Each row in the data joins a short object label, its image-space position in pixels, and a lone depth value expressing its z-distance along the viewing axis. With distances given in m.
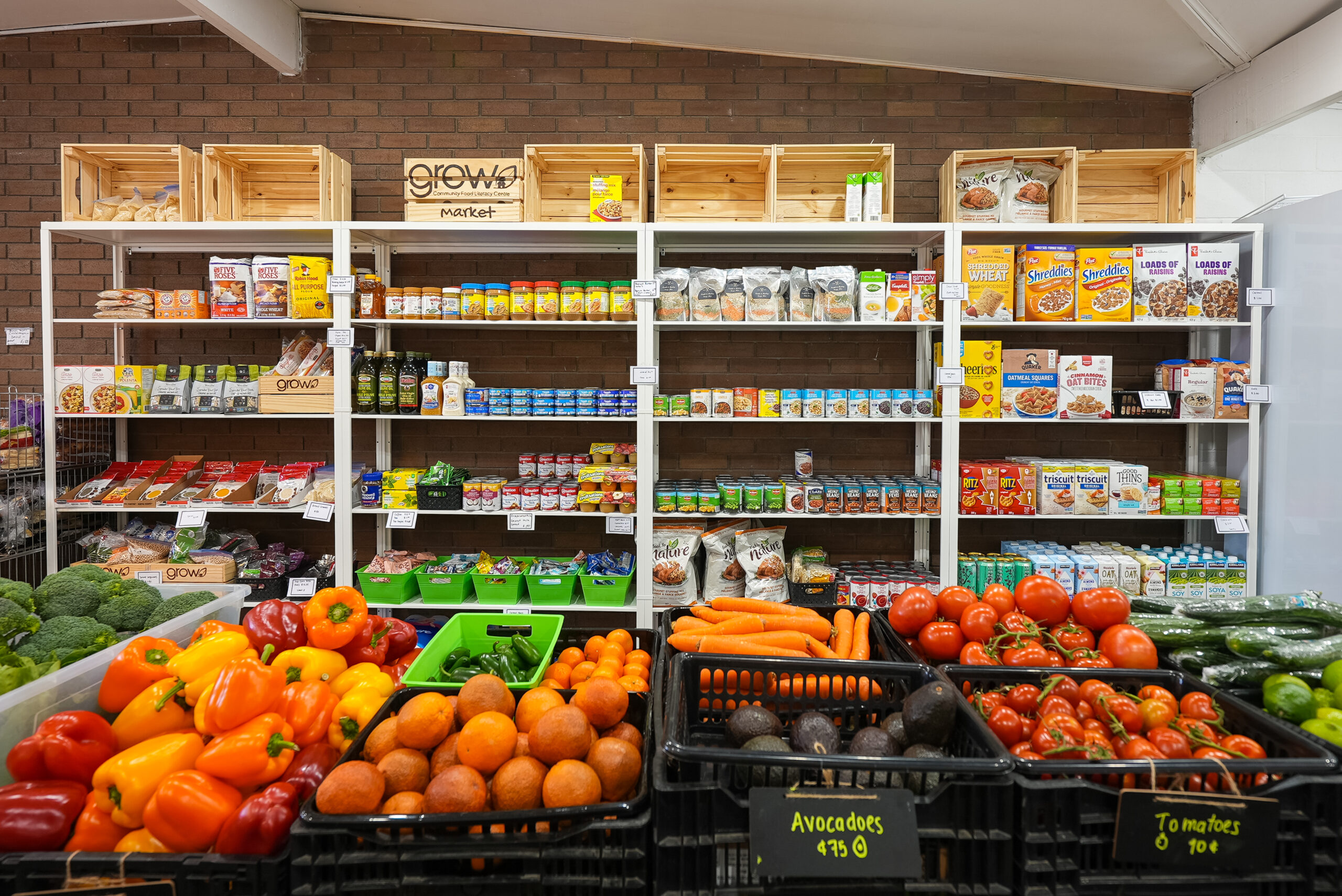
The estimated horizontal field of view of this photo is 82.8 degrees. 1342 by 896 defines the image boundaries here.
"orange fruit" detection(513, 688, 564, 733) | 1.42
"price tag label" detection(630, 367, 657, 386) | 3.60
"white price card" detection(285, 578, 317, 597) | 3.82
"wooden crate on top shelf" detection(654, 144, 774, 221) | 3.99
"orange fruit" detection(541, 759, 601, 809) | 1.21
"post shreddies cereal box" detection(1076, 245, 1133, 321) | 3.60
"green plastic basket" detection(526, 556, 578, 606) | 3.73
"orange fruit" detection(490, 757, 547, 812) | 1.22
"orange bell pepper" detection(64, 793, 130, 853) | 1.29
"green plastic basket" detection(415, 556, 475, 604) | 3.77
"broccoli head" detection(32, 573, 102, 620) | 1.96
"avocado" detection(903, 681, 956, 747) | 1.29
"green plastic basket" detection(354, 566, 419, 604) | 3.75
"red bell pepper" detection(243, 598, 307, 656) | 1.88
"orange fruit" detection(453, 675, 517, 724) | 1.40
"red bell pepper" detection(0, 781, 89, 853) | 1.27
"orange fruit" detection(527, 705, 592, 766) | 1.30
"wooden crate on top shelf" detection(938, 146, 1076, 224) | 3.66
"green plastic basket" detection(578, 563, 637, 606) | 3.69
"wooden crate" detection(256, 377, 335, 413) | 3.74
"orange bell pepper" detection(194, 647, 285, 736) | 1.41
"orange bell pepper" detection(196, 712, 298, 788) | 1.32
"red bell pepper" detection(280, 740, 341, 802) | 1.35
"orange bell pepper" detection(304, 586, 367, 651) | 1.86
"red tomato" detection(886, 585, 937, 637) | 1.87
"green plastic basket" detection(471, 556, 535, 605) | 3.75
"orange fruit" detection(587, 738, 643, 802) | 1.28
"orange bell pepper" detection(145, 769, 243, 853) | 1.23
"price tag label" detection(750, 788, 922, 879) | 1.12
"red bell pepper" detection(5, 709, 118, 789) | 1.36
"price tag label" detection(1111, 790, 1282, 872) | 1.16
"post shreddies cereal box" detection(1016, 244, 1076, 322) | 3.62
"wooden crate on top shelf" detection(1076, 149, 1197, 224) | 3.94
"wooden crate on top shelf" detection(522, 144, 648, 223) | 3.77
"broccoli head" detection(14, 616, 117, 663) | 1.75
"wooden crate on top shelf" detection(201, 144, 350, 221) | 3.79
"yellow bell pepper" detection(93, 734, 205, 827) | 1.30
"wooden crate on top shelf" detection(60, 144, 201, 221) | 3.73
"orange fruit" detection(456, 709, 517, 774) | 1.29
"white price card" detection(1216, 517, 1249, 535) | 3.64
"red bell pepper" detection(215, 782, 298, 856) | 1.22
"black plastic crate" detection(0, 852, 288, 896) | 1.17
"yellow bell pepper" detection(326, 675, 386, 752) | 1.51
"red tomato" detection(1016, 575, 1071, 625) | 1.87
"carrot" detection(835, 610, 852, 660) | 1.88
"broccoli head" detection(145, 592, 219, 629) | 2.06
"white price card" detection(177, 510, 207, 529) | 3.74
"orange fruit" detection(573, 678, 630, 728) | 1.42
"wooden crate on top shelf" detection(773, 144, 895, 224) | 3.96
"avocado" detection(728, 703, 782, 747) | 1.34
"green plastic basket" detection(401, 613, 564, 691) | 1.94
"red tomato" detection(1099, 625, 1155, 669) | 1.68
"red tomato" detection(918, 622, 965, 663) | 1.78
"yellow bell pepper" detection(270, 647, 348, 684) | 1.72
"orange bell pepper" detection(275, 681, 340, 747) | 1.51
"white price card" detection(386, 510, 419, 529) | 3.73
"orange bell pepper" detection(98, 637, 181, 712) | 1.61
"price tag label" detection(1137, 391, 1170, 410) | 3.66
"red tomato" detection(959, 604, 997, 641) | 1.75
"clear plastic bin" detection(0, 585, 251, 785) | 1.47
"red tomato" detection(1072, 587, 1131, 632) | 1.80
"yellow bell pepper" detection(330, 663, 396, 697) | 1.68
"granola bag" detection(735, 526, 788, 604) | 3.68
